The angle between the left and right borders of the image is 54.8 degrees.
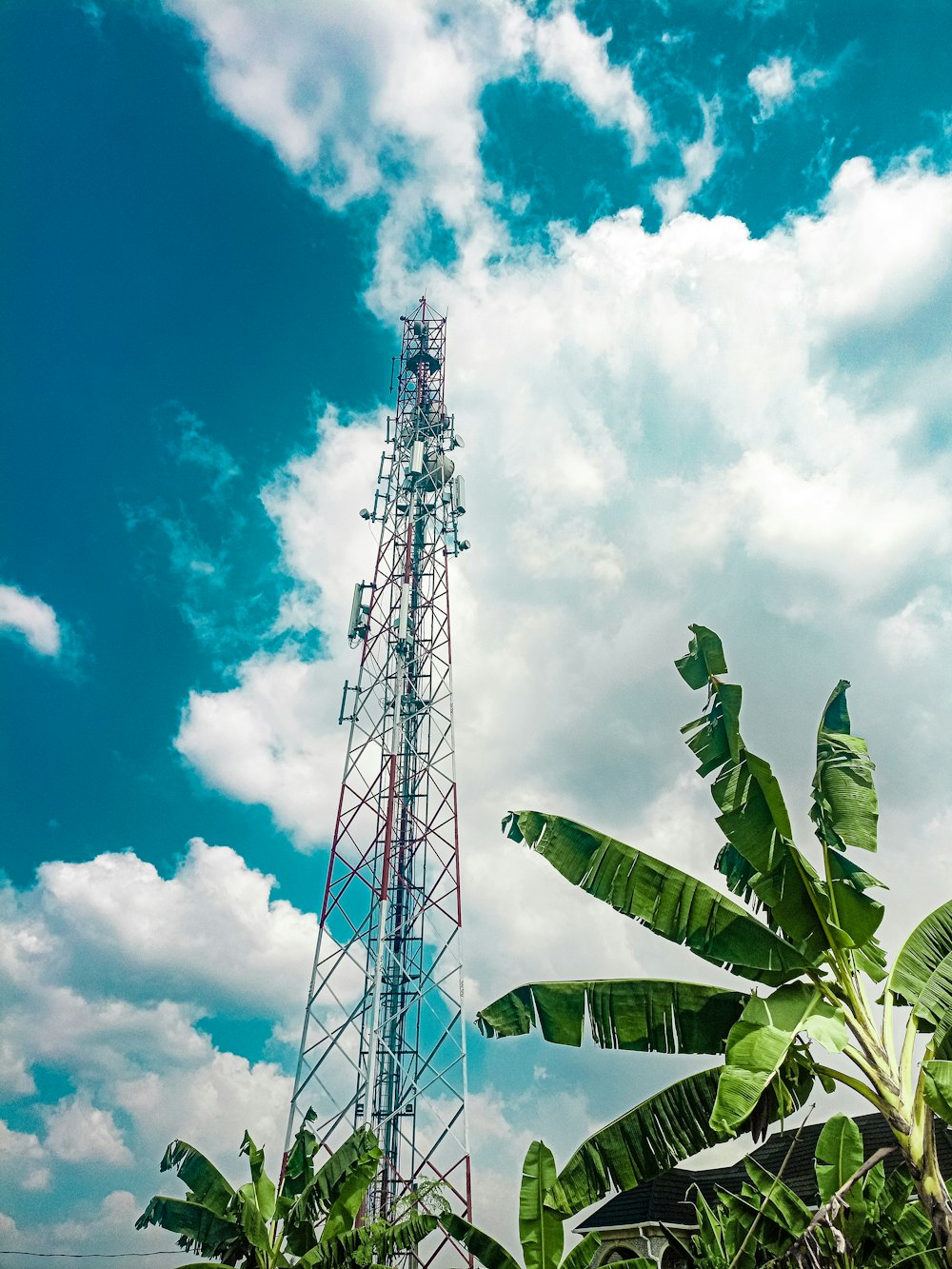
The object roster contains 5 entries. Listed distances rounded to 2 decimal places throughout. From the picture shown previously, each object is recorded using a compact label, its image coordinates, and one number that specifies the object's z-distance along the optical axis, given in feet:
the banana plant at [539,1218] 34.22
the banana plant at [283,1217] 45.96
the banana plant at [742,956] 24.80
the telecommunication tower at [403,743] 63.82
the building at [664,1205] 69.56
